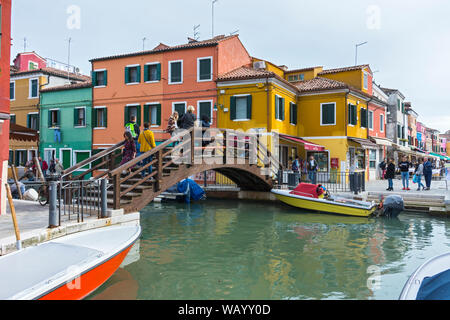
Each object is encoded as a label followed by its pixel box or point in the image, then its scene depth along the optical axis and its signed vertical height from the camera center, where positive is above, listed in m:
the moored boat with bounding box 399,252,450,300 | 3.47 -1.19
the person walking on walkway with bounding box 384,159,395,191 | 15.39 -0.11
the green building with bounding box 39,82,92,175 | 23.66 +3.38
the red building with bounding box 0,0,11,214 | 8.38 +2.09
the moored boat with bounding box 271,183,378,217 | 12.73 -1.21
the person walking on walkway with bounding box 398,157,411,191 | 15.59 +0.07
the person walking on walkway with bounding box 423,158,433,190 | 15.71 -0.07
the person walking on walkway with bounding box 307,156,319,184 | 16.56 -0.06
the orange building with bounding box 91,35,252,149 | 20.22 +5.50
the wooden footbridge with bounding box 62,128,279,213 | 8.69 +0.19
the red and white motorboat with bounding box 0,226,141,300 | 3.89 -1.24
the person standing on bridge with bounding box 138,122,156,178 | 10.12 +0.89
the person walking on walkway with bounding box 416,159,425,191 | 16.27 -0.02
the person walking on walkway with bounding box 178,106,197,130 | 10.84 +1.61
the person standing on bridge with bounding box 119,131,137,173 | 9.99 +0.65
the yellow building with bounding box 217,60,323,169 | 18.69 +3.75
